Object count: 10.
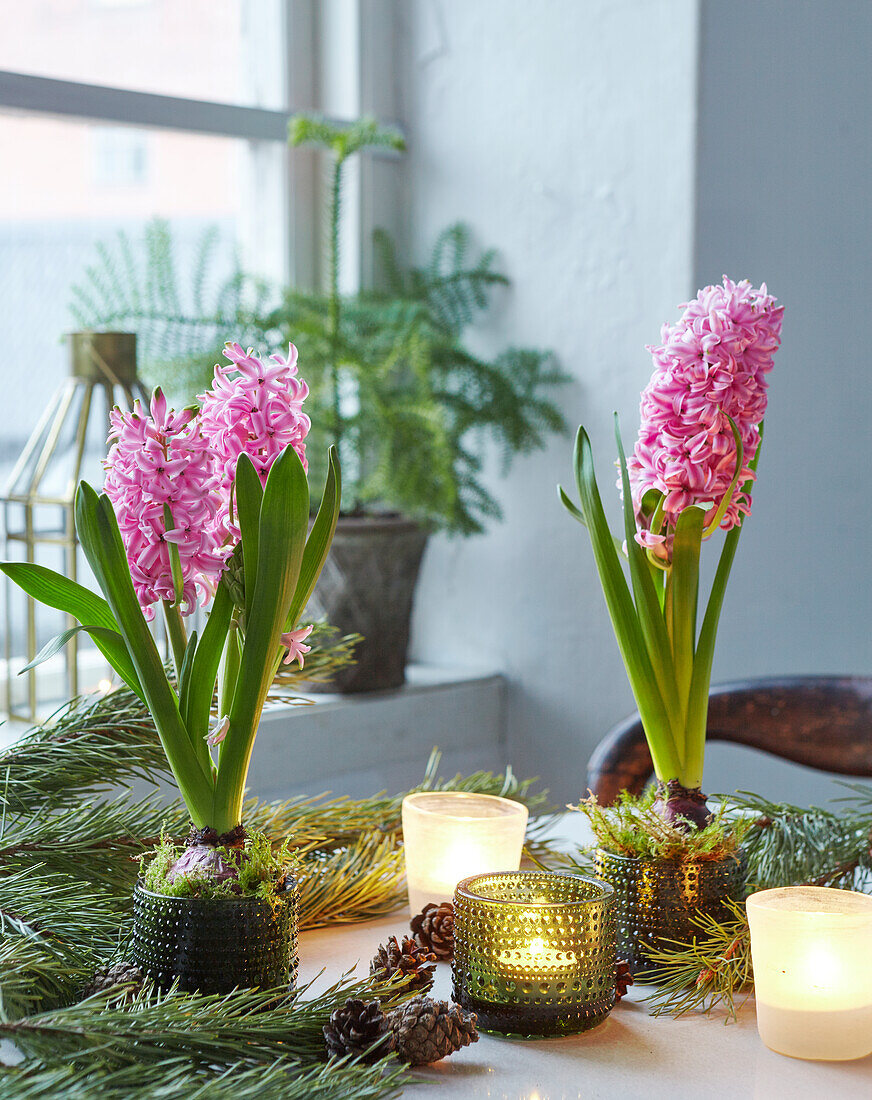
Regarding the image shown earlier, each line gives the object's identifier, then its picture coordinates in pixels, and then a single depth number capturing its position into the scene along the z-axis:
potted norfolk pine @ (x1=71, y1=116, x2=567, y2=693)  1.46
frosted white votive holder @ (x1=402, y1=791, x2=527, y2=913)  0.63
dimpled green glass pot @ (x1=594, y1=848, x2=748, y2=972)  0.60
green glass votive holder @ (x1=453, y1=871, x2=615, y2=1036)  0.52
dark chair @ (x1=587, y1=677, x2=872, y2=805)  1.04
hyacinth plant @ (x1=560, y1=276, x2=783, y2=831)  0.59
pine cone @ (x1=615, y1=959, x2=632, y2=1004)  0.57
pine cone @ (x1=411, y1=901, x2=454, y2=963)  0.62
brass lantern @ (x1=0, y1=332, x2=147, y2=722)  1.14
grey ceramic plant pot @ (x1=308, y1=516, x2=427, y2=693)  1.48
